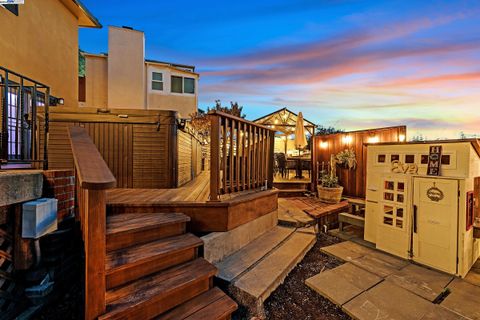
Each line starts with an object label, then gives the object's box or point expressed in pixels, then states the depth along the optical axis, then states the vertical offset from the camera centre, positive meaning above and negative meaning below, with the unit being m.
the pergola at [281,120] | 10.93 +2.05
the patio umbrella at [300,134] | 8.79 +1.04
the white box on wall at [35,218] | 2.05 -0.63
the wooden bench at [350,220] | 4.36 -1.34
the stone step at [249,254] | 2.53 -1.39
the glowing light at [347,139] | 6.68 +0.64
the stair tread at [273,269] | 2.29 -1.45
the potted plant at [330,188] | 6.02 -0.89
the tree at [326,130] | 21.98 +3.35
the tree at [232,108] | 11.60 +2.87
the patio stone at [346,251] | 3.50 -1.65
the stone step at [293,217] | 4.33 -1.31
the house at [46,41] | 4.43 +2.94
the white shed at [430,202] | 2.92 -0.68
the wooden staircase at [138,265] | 1.43 -0.97
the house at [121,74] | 10.52 +4.32
